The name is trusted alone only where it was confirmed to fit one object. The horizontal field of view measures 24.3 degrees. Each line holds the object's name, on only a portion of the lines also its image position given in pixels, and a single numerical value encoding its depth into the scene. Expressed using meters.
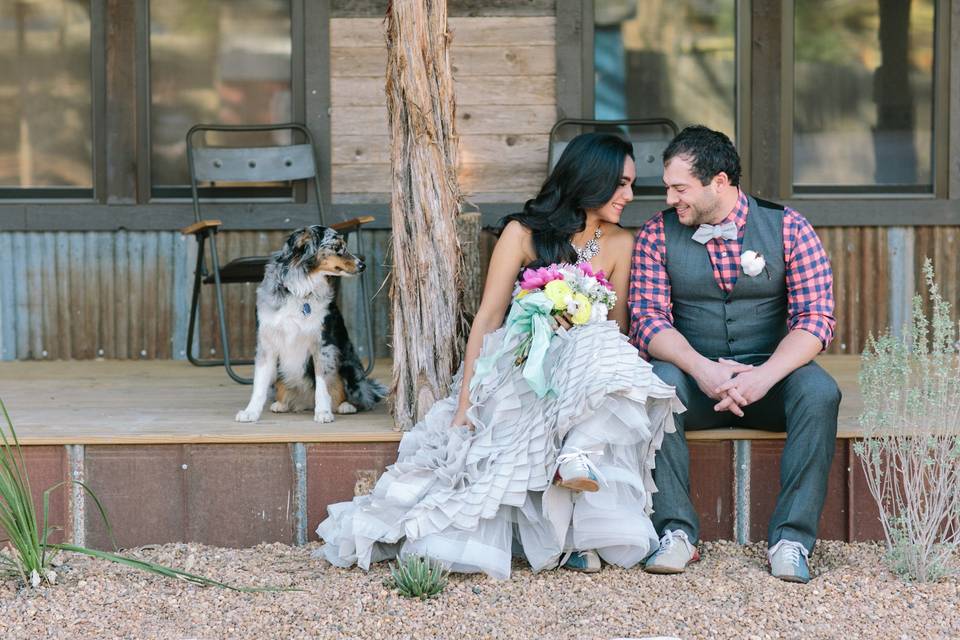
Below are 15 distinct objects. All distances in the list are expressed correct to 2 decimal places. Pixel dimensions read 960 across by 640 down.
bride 6.20
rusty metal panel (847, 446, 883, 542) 7.13
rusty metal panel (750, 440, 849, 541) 7.13
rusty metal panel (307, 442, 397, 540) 7.18
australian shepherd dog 7.90
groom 6.61
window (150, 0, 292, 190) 11.30
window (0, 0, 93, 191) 11.27
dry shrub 6.31
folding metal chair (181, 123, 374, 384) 10.93
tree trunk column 7.27
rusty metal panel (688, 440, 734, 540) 7.13
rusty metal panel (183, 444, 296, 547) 7.16
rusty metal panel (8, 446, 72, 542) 7.11
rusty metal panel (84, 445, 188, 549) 7.13
